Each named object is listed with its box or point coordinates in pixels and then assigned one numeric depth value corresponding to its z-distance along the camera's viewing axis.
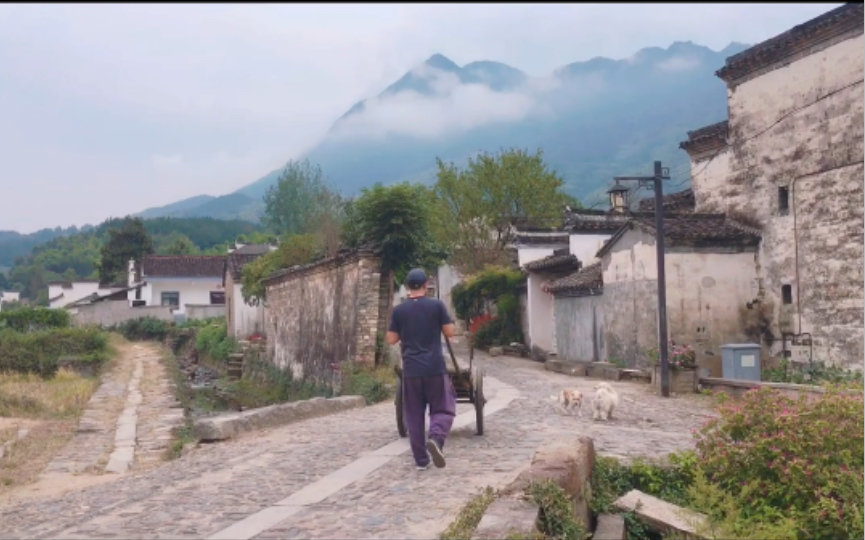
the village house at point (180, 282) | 56.69
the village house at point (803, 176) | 16.42
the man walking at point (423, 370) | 7.30
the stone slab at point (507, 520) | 4.85
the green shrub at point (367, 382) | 14.80
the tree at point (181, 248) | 73.87
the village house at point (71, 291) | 66.94
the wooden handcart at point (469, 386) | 8.81
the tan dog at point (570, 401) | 11.53
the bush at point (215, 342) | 34.28
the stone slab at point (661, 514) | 6.22
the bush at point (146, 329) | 48.49
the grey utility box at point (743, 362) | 16.27
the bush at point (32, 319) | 36.03
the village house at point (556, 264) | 26.05
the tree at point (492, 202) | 38.34
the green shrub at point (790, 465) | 6.28
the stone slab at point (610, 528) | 6.22
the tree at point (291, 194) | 71.56
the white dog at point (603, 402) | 11.04
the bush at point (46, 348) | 26.55
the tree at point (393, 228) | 17.20
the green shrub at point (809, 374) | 15.86
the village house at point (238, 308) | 35.50
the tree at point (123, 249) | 68.81
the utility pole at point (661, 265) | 15.51
